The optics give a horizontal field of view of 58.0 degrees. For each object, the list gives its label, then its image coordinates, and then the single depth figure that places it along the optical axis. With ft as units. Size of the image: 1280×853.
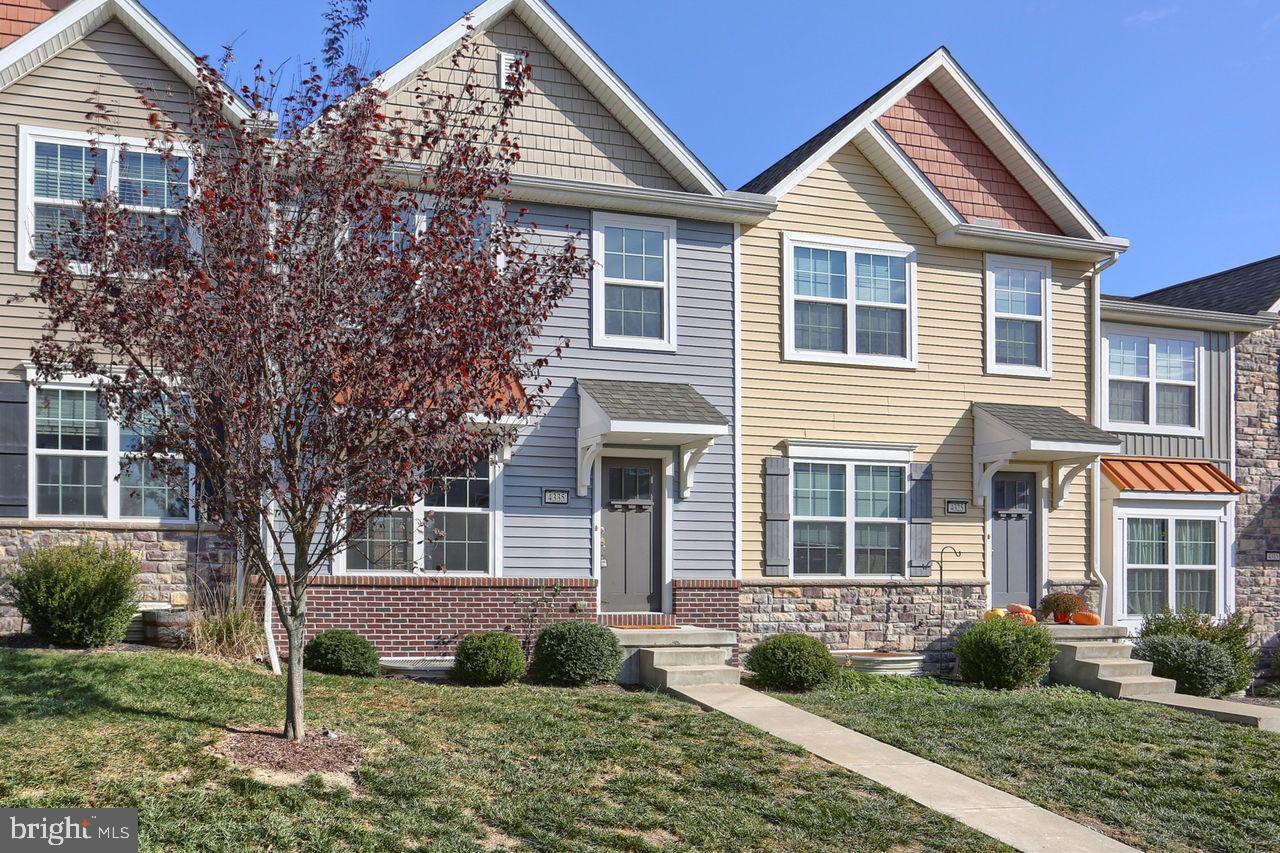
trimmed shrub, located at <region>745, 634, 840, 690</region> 42.60
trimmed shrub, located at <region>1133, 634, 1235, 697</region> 48.85
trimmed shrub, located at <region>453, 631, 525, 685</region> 40.06
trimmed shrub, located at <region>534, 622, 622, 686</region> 40.73
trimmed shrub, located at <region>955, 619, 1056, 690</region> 46.19
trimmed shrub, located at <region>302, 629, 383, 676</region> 39.63
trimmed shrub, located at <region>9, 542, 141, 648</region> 37.22
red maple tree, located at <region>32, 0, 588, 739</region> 25.70
